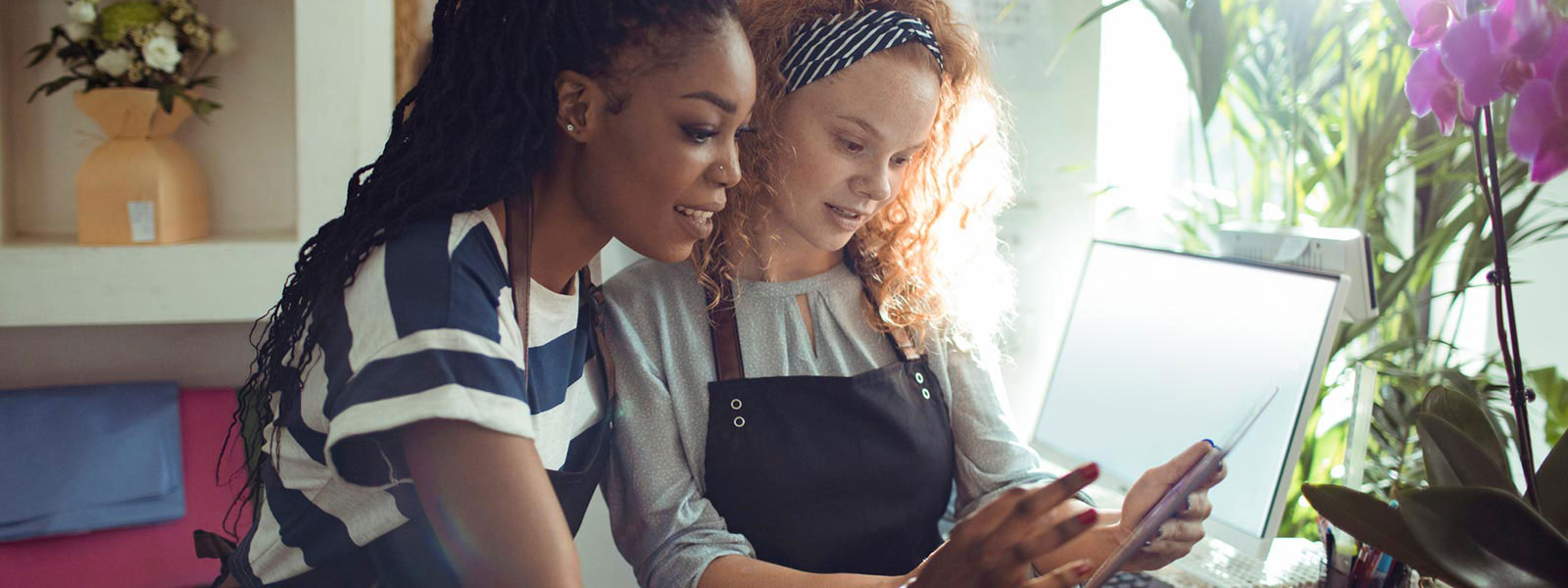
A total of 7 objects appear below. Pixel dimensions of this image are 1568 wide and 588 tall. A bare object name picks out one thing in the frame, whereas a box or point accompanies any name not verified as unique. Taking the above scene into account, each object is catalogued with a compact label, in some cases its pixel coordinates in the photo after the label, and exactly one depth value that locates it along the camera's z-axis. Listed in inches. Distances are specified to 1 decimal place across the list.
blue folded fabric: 56.0
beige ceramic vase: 57.2
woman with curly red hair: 45.3
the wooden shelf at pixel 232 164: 57.1
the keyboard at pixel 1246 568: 47.9
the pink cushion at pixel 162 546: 56.8
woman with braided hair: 28.9
